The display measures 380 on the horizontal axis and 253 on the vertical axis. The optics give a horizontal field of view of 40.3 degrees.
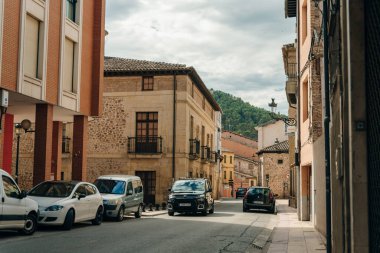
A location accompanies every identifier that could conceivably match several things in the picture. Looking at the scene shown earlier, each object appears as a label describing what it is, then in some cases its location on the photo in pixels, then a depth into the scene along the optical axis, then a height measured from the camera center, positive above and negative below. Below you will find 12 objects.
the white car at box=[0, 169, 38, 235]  12.33 -0.76
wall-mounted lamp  27.15 +3.06
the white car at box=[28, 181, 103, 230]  14.87 -0.73
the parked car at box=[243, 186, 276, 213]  29.05 -1.07
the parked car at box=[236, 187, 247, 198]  73.60 -1.88
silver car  19.52 -0.64
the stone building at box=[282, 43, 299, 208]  26.17 +4.79
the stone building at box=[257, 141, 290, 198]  66.25 +1.56
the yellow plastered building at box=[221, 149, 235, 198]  91.12 +2.09
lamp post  21.42 +2.01
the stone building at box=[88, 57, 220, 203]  37.94 +3.83
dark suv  24.02 -0.87
